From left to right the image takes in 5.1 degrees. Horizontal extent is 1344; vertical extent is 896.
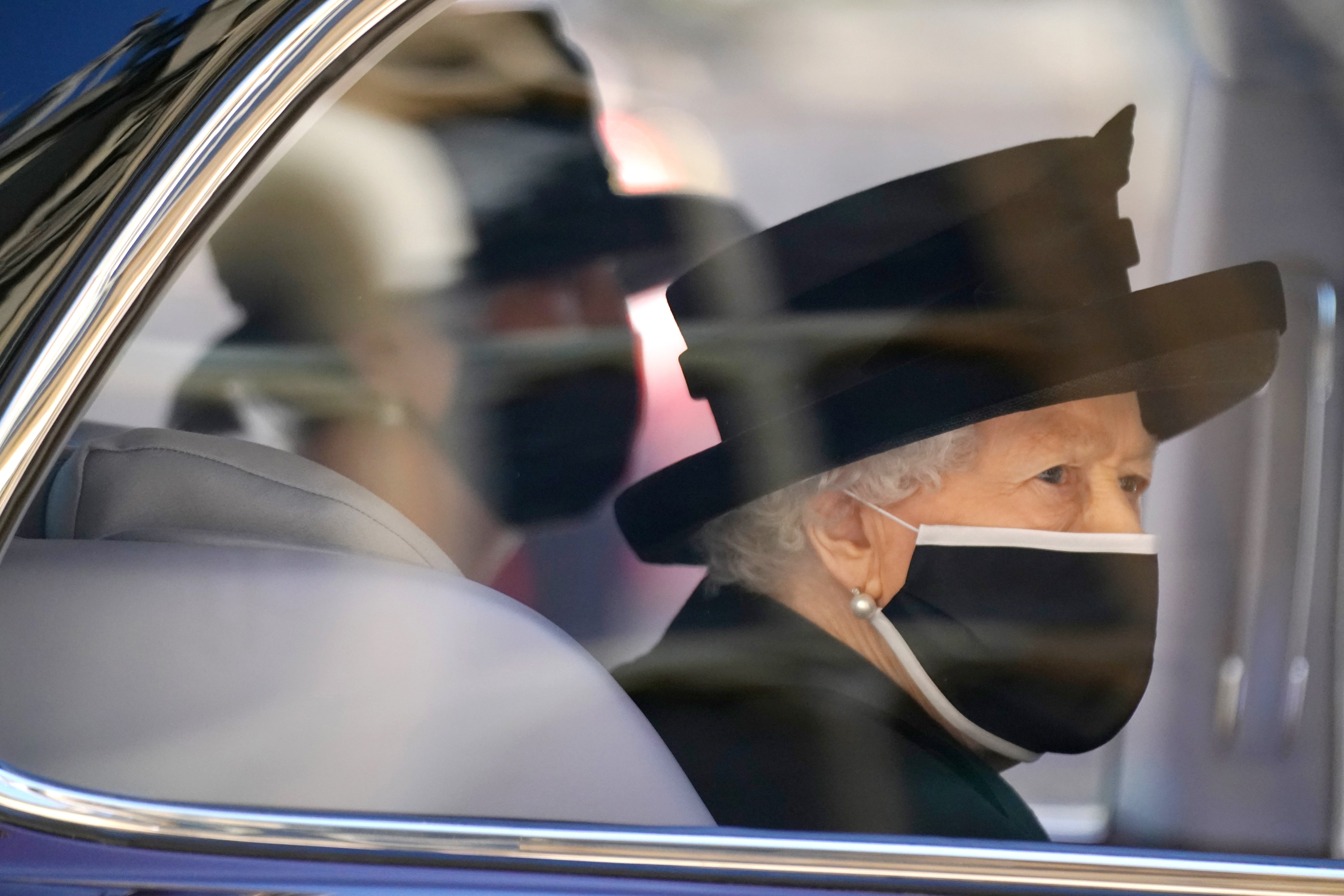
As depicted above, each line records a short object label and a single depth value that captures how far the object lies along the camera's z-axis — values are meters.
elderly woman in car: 7.24
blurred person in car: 7.21
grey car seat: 7.12
